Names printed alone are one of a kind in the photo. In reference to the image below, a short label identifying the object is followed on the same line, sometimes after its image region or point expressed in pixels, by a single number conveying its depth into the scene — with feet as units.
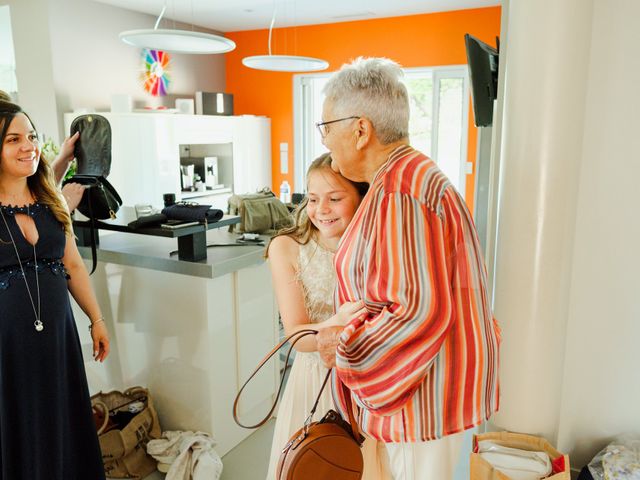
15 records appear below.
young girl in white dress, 4.38
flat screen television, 6.17
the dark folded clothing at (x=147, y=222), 7.33
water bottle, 20.06
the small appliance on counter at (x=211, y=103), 20.43
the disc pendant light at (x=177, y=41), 8.29
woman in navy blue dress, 5.43
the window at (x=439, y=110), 19.61
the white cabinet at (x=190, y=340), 7.59
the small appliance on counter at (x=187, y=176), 20.26
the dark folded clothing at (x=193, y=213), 7.48
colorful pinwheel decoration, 19.47
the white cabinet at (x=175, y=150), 17.24
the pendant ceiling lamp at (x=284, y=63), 12.45
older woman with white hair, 3.11
